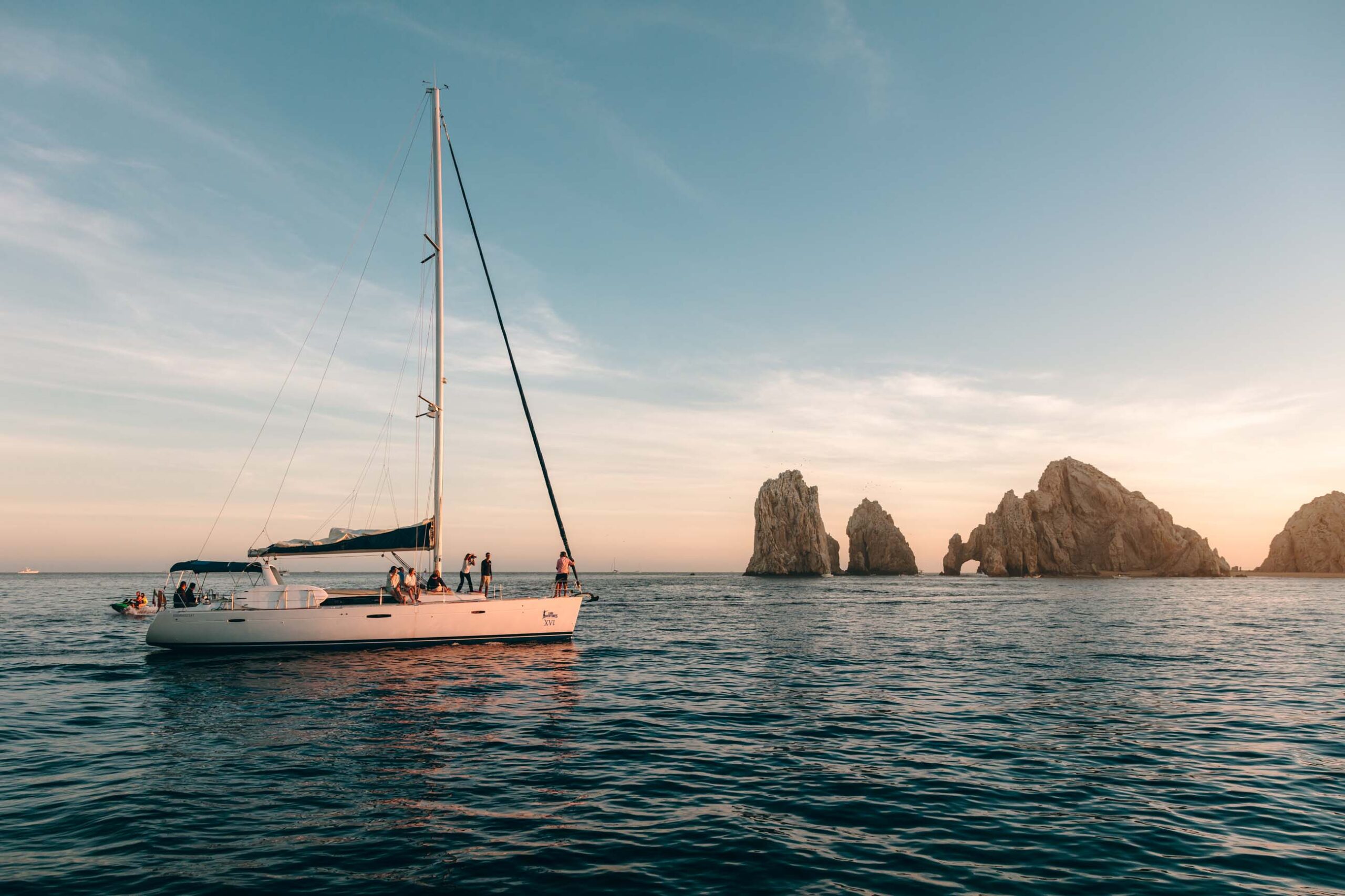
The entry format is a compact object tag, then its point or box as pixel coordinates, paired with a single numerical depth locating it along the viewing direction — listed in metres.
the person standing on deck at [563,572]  27.36
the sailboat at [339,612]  23.58
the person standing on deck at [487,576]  27.25
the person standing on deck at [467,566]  25.90
